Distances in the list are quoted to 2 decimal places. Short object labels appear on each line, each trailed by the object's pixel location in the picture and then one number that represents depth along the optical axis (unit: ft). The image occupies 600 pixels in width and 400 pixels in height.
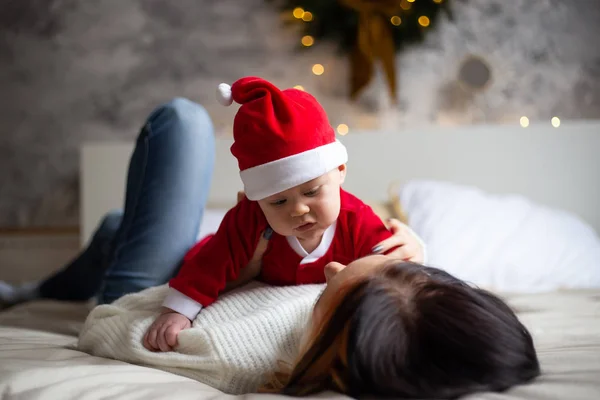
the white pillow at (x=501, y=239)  5.24
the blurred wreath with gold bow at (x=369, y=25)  7.66
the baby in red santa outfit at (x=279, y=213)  3.05
